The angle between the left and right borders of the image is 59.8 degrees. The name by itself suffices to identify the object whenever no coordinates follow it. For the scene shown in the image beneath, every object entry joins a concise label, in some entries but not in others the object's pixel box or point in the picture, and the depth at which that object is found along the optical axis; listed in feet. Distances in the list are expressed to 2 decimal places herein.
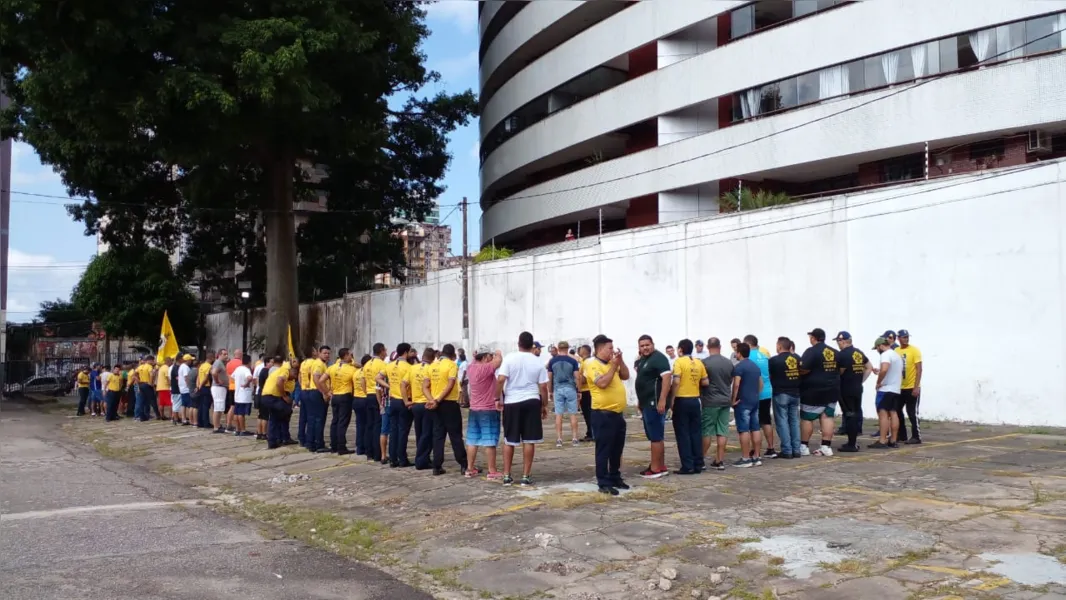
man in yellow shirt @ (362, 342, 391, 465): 45.50
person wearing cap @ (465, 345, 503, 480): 37.96
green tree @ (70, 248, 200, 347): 117.19
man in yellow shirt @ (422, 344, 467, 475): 39.50
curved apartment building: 74.74
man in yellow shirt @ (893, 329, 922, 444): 46.16
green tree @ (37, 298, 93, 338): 140.46
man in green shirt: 36.22
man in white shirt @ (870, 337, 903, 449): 44.75
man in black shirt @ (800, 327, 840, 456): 41.86
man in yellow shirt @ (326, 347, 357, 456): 47.83
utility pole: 92.79
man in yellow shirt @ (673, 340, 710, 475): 37.93
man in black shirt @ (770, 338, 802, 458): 41.27
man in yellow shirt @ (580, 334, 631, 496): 33.78
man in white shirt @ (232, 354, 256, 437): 59.31
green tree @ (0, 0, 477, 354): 77.10
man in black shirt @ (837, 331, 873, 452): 43.19
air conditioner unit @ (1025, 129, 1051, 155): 73.26
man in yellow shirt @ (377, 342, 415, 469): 42.10
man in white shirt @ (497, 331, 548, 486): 35.99
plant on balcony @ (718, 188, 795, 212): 72.95
